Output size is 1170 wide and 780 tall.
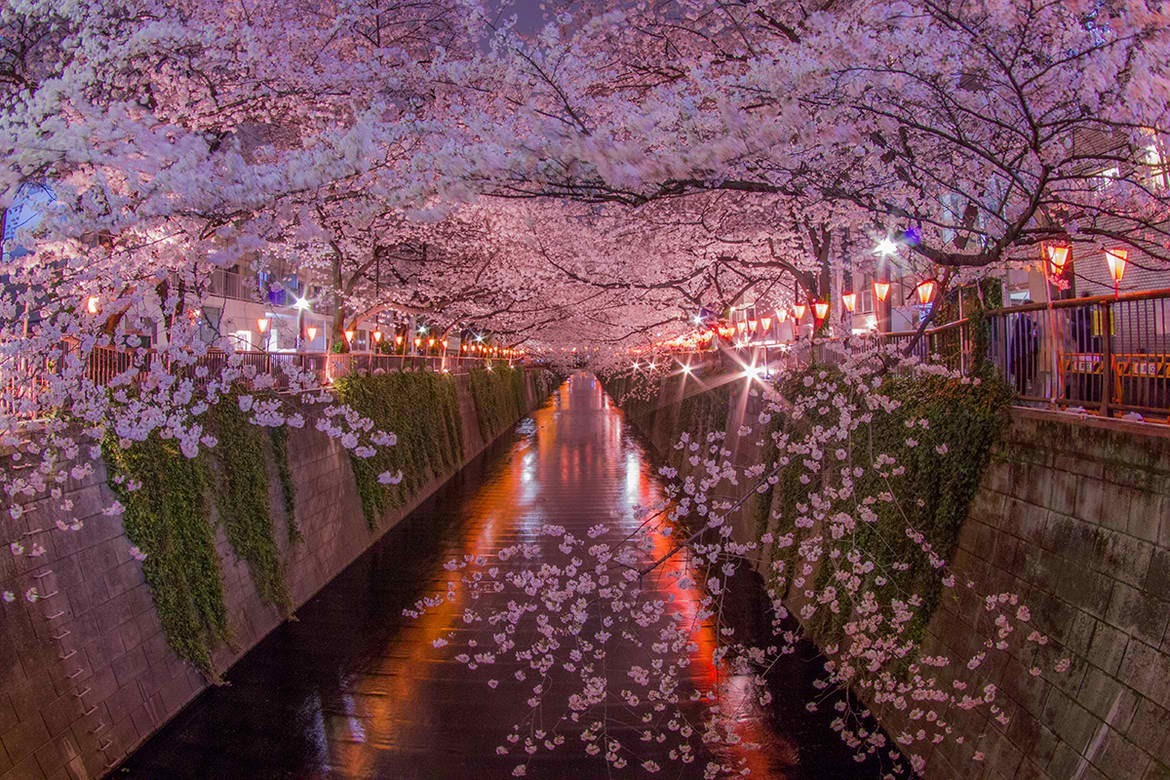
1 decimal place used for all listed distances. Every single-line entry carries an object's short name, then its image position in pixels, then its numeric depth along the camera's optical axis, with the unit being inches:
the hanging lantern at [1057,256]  419.5
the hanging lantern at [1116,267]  401.7
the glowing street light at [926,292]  530.4
